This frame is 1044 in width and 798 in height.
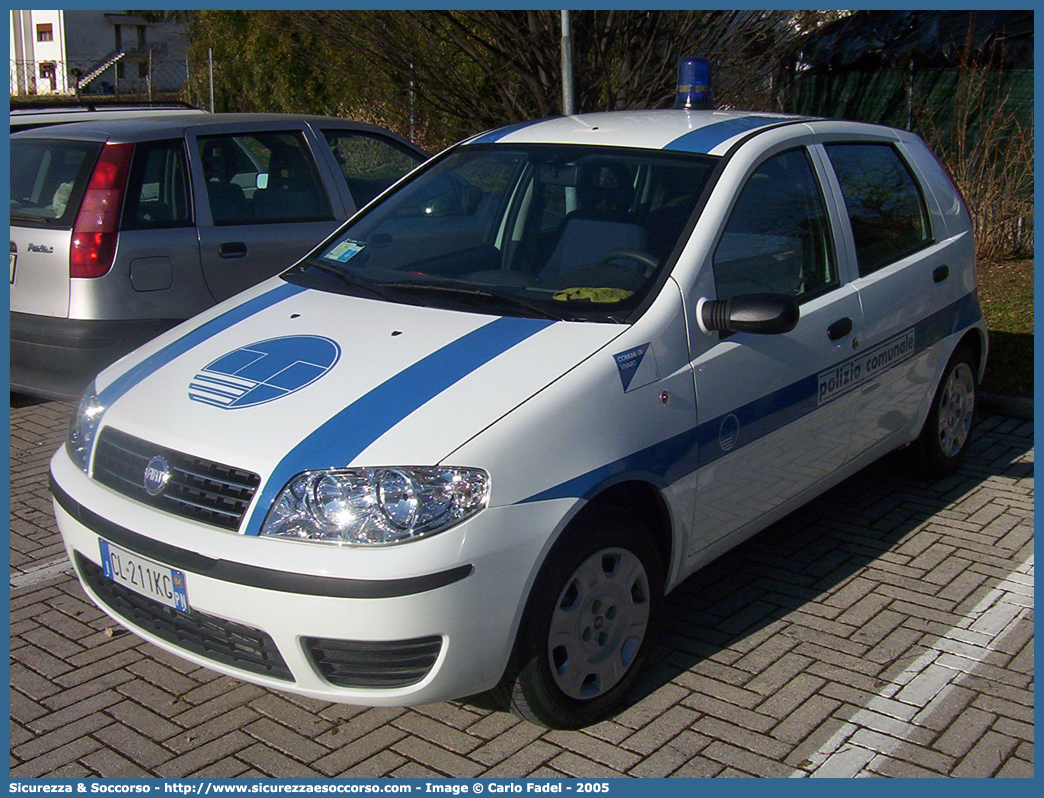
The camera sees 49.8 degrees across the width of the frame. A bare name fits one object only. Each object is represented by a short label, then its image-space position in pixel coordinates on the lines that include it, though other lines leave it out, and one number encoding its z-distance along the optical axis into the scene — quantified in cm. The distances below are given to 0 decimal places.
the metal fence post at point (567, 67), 759
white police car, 304
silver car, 591
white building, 4356
